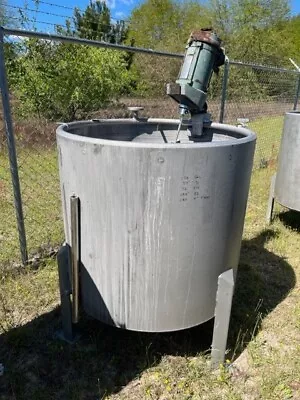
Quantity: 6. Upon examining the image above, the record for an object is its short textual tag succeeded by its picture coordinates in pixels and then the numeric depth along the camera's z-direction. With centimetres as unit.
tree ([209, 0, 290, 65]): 2342
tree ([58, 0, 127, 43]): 1693
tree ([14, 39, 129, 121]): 616
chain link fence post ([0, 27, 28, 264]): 236
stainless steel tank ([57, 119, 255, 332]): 151
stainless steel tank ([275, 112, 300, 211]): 330
